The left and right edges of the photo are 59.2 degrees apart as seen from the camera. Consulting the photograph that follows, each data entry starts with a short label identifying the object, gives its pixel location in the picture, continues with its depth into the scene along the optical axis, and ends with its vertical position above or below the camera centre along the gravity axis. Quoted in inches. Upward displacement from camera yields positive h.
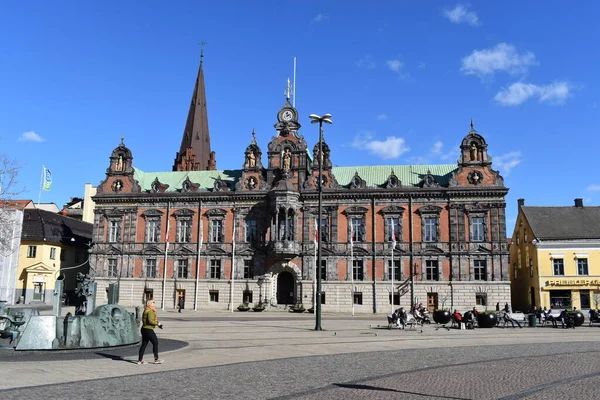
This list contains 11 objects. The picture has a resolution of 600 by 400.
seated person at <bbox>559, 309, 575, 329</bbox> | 1259.2 -78.1
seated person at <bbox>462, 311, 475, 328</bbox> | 1199.6 -75.7
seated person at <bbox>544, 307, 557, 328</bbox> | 1299.2 -75.9
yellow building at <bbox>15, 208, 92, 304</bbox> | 2303.2 +109.7
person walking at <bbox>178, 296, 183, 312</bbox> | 1955.7 -75.9
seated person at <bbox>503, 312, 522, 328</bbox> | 1246.3 -77.0
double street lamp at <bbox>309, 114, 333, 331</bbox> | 1090.1 +264.4
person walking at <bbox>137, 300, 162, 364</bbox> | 562.6 -49.4
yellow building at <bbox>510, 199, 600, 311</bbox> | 1957.4 +103.8
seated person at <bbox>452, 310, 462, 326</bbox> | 1179.3 -70.1
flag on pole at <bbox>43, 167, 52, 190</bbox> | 2770.7 +519.1
